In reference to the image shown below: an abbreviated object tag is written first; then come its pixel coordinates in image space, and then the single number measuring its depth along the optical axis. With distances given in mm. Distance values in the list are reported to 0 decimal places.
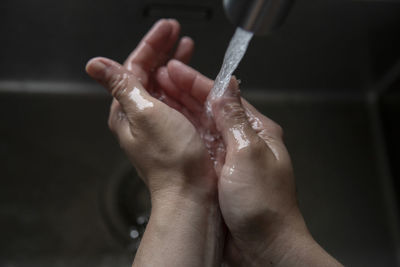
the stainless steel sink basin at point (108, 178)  946
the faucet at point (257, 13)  448
